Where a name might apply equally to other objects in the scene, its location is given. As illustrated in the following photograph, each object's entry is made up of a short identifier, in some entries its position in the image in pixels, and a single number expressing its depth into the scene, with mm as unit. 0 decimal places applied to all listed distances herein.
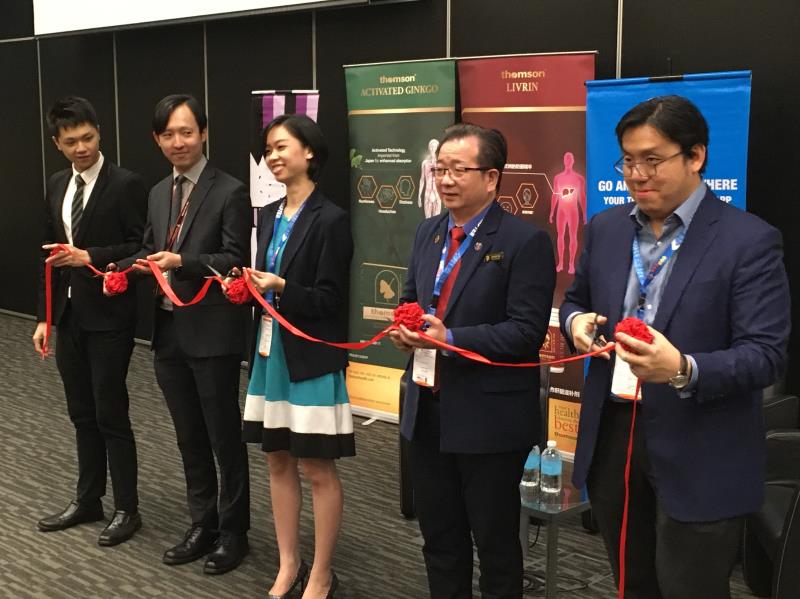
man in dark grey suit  3178
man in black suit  3516
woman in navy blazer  2826
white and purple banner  5516
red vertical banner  4410
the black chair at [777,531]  2449
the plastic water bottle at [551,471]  3053
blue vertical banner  3641
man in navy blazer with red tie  2344
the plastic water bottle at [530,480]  2975
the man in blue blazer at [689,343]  1846
